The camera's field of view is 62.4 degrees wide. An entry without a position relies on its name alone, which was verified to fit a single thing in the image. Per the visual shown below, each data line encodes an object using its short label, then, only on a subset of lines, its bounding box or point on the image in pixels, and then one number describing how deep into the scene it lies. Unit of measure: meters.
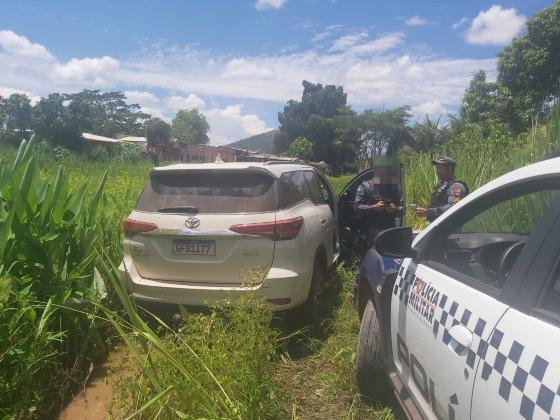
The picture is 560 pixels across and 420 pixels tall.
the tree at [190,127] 71.12
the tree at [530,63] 17.14
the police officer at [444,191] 4.98
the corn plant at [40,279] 2.70
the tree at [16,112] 33.44
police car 1.33
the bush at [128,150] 18.28
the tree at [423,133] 23.09
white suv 3.61
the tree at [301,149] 50.76
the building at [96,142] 39.78
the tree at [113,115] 66.06
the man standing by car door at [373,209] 5.11
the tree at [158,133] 44.25
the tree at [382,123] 47.75
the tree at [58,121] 33.28
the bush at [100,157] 15.94
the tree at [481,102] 20.91
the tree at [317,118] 53.72
